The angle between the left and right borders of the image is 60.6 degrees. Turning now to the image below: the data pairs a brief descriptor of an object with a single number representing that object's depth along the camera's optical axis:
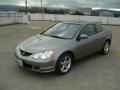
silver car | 2.63
